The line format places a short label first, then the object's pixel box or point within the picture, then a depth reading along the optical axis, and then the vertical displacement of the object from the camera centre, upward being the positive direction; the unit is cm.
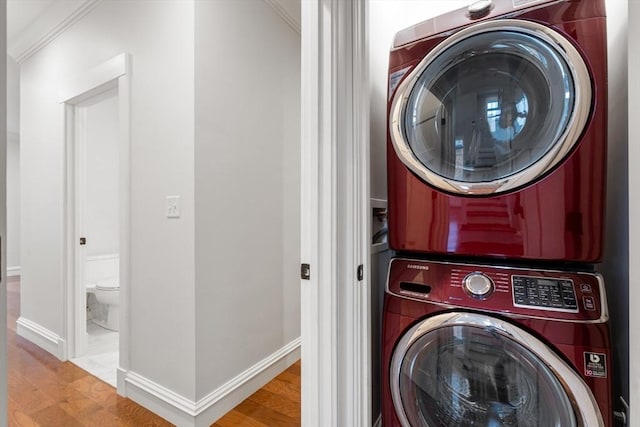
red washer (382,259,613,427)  82 -40
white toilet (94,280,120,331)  276 -77
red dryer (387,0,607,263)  88 +26
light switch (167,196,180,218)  164 +4
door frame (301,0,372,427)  101 +1
